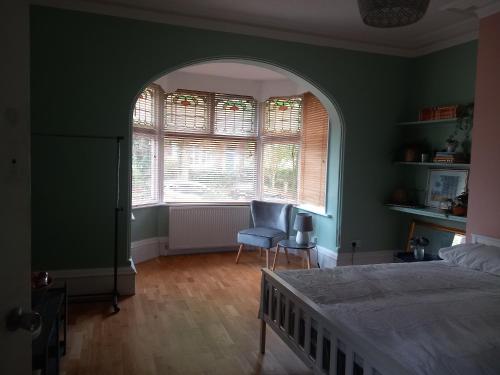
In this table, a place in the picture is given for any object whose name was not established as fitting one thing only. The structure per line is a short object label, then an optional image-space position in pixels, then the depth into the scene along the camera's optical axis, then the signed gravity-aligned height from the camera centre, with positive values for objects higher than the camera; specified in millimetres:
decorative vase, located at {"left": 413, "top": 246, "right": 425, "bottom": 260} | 4316 -894
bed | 1717 -775
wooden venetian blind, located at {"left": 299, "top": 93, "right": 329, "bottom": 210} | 5277 +172
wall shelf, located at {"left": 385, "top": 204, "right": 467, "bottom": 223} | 3935 -453
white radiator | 5547 -899
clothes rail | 3543 -587
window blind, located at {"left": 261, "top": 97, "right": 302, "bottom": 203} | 5879 +245
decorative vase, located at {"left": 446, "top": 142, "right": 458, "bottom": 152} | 4156 +253
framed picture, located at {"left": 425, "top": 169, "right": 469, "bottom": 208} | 4219 -154
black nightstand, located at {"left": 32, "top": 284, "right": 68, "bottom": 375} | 1938 -926
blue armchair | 4953 -827
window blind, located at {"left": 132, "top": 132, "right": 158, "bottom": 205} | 5160 -121
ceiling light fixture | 2266 +912
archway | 4527 +125
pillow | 3004 -672
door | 981 -67
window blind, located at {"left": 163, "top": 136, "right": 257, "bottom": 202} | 5699 -108
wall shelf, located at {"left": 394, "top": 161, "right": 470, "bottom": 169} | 4052 +61
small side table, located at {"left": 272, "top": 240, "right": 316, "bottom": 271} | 4676 -940
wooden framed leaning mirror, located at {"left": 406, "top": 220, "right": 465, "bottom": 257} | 4246 -723
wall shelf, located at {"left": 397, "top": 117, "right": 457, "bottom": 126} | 4148 +521
